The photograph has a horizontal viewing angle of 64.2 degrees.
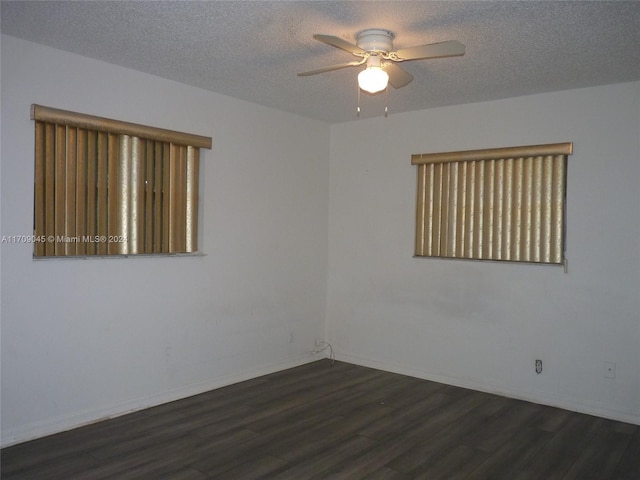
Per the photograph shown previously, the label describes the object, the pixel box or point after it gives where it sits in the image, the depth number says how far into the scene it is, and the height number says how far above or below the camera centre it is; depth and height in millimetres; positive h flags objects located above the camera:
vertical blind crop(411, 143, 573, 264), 4336 +247
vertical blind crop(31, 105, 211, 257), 3494 +289
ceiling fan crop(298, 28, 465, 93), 2871 +1033
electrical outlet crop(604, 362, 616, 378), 4047 -1091
